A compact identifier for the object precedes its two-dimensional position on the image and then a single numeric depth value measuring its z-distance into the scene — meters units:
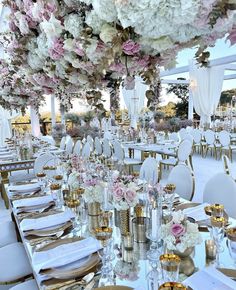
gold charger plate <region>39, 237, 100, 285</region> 1.29
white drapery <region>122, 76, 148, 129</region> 11.21
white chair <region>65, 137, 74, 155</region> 6.52
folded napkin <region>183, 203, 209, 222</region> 1.93
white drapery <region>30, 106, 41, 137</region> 8.22
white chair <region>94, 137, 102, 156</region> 6.74
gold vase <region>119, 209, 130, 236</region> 1.63
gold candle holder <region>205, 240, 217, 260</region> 1.39
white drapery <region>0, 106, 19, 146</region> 7.19
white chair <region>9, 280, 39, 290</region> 1.68
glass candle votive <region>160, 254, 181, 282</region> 1.06
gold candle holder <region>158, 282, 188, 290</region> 0.93
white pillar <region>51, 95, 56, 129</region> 10.53
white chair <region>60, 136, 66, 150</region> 7.16
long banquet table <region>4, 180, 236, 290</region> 1.22
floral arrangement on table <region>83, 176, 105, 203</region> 1.81
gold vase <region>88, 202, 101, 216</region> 1.84
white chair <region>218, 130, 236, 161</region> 7.42
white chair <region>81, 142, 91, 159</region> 5.64
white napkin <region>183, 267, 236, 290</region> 1.13
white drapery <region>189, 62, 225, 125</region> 10.84
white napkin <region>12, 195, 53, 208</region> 2.36
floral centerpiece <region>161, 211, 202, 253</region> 1.23
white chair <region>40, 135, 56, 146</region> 8.06
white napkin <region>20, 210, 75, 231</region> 1.86
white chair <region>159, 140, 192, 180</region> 5.32
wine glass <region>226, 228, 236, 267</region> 1.27
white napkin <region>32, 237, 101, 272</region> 1.38
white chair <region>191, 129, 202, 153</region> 8.32
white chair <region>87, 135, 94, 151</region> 6.68
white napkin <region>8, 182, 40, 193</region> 2.83
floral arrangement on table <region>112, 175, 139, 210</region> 1.59
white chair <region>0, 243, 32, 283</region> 1.90
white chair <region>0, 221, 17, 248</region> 2.48
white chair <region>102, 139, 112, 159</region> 6.25
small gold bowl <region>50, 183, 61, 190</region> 2.36
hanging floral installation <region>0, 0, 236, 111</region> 0.90
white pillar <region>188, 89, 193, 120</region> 12.02
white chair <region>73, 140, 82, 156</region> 6.03
